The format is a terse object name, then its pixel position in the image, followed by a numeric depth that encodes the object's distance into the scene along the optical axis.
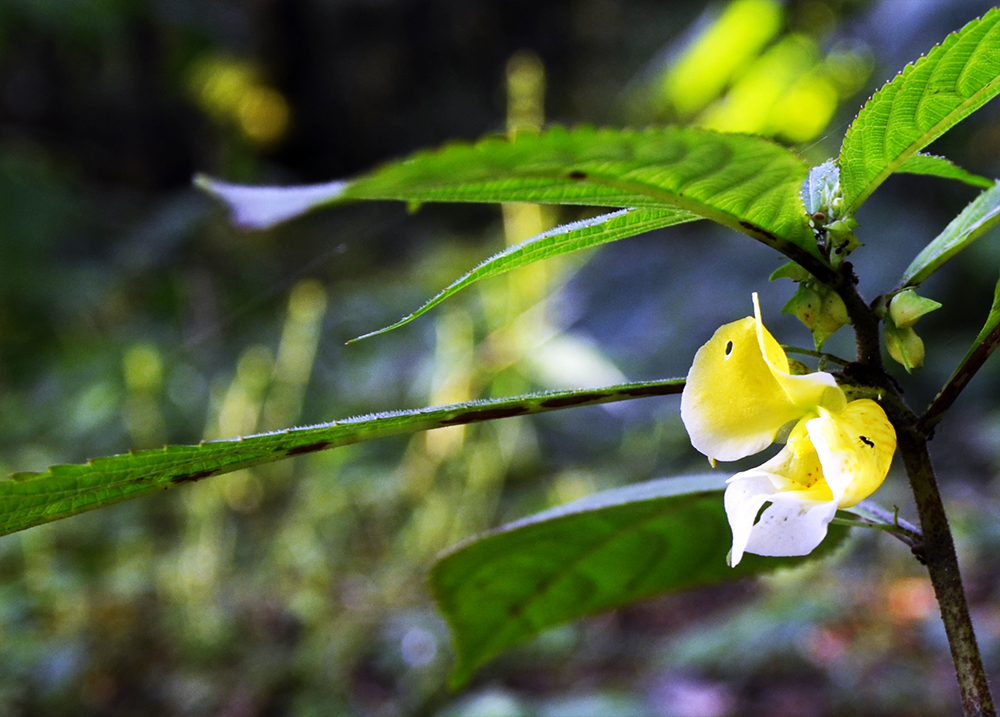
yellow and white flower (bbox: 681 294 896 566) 0.58
